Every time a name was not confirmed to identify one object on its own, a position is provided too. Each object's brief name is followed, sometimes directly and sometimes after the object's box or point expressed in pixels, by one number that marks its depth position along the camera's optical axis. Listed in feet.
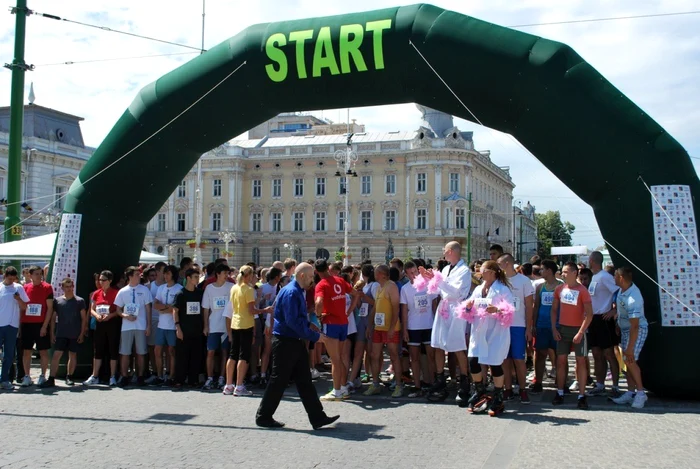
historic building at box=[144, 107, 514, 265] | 216.54
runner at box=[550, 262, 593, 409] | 28.94
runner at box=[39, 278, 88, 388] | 35.45
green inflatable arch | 29.40
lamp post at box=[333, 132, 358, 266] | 128.06
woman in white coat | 27.35
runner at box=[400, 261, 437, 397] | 32.45
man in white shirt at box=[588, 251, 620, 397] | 31.27
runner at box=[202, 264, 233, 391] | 34.65
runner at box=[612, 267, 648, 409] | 28.19
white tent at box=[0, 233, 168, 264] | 50.24
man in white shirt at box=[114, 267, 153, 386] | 35.37
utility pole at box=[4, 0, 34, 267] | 41.65
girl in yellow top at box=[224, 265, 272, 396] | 32.35
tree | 355.56
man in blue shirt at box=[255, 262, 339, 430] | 25.07
